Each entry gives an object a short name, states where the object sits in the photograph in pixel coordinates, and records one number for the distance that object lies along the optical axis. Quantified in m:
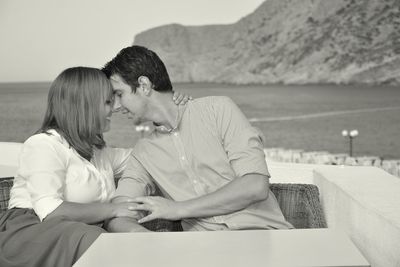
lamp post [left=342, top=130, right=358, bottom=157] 12.38
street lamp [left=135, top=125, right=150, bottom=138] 11.30
